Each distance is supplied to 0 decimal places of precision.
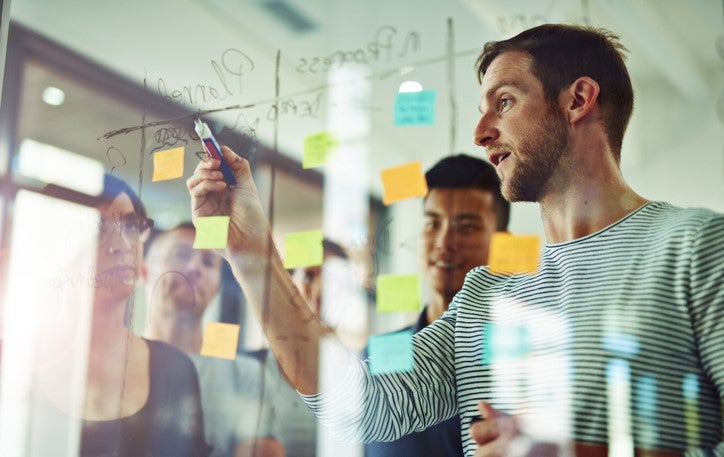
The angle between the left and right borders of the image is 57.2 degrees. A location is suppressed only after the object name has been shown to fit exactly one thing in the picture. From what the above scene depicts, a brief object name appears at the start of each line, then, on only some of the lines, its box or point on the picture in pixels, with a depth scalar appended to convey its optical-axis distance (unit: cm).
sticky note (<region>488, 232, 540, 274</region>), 101
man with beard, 82
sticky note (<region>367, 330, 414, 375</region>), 106
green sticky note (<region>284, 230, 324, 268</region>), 122
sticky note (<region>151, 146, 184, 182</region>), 132
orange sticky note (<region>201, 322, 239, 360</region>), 127
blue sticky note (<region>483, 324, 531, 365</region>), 97
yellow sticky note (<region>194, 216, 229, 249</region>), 125
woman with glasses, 130
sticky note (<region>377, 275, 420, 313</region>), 114
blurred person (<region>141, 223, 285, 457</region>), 126
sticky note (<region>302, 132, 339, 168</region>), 125
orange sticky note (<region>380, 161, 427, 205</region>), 117
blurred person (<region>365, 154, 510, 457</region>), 108
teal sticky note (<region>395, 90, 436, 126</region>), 117
